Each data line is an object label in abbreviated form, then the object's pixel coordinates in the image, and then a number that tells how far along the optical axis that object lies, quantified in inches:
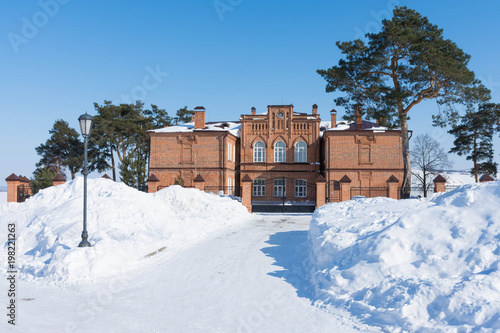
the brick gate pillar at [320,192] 800.3
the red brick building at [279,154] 1162.0
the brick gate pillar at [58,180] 681.0
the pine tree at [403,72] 810.8
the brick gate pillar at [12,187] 747.4
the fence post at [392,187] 806.5
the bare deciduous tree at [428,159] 1481.3
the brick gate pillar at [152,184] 807.7
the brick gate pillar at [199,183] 857.7
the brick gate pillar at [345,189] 793.1
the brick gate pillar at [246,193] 789.2
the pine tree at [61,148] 1546.5
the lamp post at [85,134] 335.3
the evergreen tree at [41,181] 805.9
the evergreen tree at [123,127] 1435.8
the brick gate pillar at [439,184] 757.3
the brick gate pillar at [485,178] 695.4
